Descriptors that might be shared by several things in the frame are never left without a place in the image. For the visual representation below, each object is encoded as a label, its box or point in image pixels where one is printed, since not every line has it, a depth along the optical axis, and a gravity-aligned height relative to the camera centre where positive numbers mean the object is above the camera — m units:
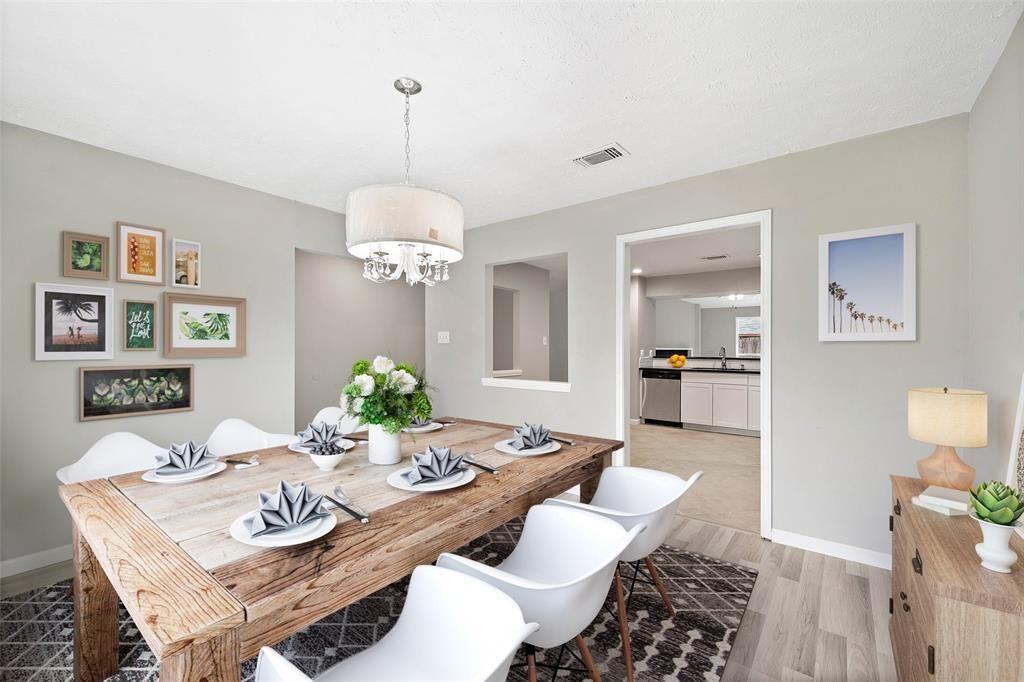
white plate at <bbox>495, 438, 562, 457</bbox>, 2.11 -0.53
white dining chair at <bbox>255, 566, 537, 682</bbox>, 1.00 -0.73
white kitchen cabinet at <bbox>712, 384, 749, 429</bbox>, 6.27 -0.92
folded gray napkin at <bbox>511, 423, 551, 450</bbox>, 2.19 -0.48
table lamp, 1.67 -0.32
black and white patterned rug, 1.73 -1.27
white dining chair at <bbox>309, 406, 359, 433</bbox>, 2.98 -0.52
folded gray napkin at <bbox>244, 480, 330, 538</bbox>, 1.21 -0.48
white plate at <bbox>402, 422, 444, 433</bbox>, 2.60 -0.52
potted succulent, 1.17 -0.48
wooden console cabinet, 1.08 -0.69
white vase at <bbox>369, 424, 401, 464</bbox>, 1.93 -0.46
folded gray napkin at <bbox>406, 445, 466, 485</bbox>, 1.65 -0.47
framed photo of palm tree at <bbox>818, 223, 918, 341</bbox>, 2.49 +0.34
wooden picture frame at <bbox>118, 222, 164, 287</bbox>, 2.84 +0.56
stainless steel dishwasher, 6.98 -0.87
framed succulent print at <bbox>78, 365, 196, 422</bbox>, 2.72 -0.33
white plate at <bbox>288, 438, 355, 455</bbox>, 2.11 -0.52
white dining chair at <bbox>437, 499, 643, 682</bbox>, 1.20 -0.72
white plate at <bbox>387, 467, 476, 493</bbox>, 1.57 -0.52
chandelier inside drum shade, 2.04 +0.58
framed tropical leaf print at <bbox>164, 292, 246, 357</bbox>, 3.07 +0.10
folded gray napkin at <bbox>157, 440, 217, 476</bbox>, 1.76 -0.49
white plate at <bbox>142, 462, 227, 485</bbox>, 1.67 -0.52
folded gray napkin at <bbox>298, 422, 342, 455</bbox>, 1.92 -0.45
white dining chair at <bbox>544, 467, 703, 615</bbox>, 1.72 -0.70
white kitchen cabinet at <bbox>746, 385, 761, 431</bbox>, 6.12 -0.93
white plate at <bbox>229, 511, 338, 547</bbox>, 1.16 -0.52
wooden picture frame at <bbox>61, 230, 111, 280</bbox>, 2.62 +0.51
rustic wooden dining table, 0.90 -0.54
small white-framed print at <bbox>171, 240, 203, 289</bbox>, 3.08 +0.54
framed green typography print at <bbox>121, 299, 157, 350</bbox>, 2.87 +0.09
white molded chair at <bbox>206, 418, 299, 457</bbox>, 2.55 -0.58
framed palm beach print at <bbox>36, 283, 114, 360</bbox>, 2.55 +0.10
